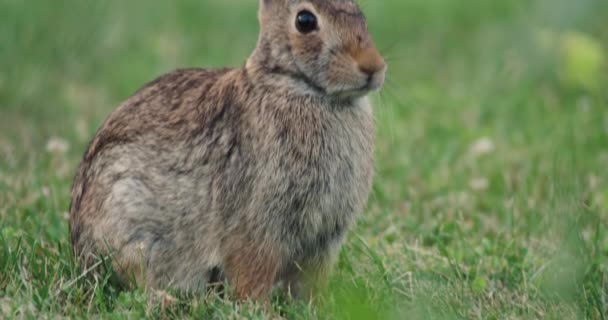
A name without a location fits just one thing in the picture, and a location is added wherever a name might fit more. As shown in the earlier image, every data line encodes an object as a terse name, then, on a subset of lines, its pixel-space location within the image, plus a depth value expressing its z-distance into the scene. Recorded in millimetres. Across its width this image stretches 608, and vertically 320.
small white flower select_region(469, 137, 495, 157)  13766
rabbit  9023
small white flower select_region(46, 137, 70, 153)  13375
